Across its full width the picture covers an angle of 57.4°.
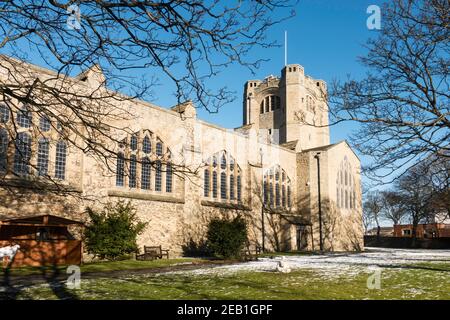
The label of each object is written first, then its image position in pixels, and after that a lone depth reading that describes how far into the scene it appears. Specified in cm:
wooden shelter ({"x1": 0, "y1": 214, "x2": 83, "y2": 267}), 1822
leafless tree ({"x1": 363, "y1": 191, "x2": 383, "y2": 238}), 7299
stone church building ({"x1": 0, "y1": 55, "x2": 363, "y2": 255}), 2147
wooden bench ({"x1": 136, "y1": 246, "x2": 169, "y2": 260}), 2303
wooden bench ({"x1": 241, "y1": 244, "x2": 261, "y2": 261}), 2407
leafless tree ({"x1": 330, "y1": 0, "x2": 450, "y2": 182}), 1110
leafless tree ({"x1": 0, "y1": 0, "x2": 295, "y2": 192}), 603
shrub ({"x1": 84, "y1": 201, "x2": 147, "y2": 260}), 2141
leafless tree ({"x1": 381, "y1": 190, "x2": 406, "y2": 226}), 6757
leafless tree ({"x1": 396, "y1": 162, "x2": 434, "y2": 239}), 4773
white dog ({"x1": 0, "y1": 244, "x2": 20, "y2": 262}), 1611
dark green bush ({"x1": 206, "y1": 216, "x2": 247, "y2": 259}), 2403
